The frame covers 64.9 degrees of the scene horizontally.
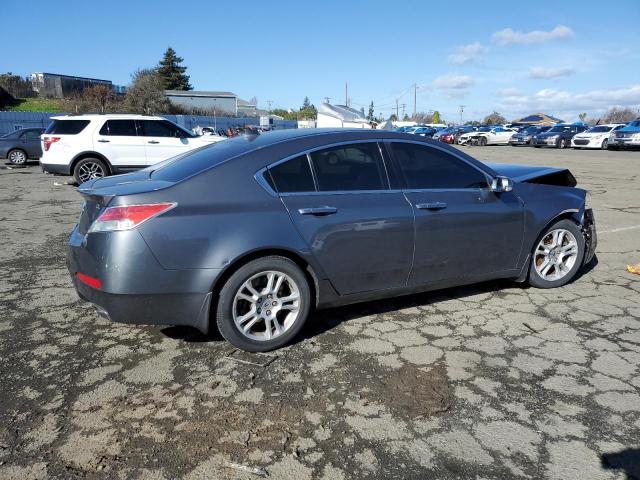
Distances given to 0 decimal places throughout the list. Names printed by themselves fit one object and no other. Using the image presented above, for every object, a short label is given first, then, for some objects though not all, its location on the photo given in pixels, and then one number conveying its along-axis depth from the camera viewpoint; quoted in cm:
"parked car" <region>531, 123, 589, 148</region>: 3177
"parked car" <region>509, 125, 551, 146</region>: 3584
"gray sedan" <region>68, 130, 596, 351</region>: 325
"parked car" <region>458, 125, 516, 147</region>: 3794
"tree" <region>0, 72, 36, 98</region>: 6894
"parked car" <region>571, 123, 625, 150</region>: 2894
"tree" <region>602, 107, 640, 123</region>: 9911
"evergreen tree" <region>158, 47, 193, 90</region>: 8319
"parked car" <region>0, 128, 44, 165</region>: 1794
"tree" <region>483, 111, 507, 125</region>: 10322
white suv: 1151
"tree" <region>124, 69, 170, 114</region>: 5900
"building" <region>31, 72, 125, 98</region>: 7400
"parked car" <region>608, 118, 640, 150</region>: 2708
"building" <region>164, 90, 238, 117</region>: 7569
